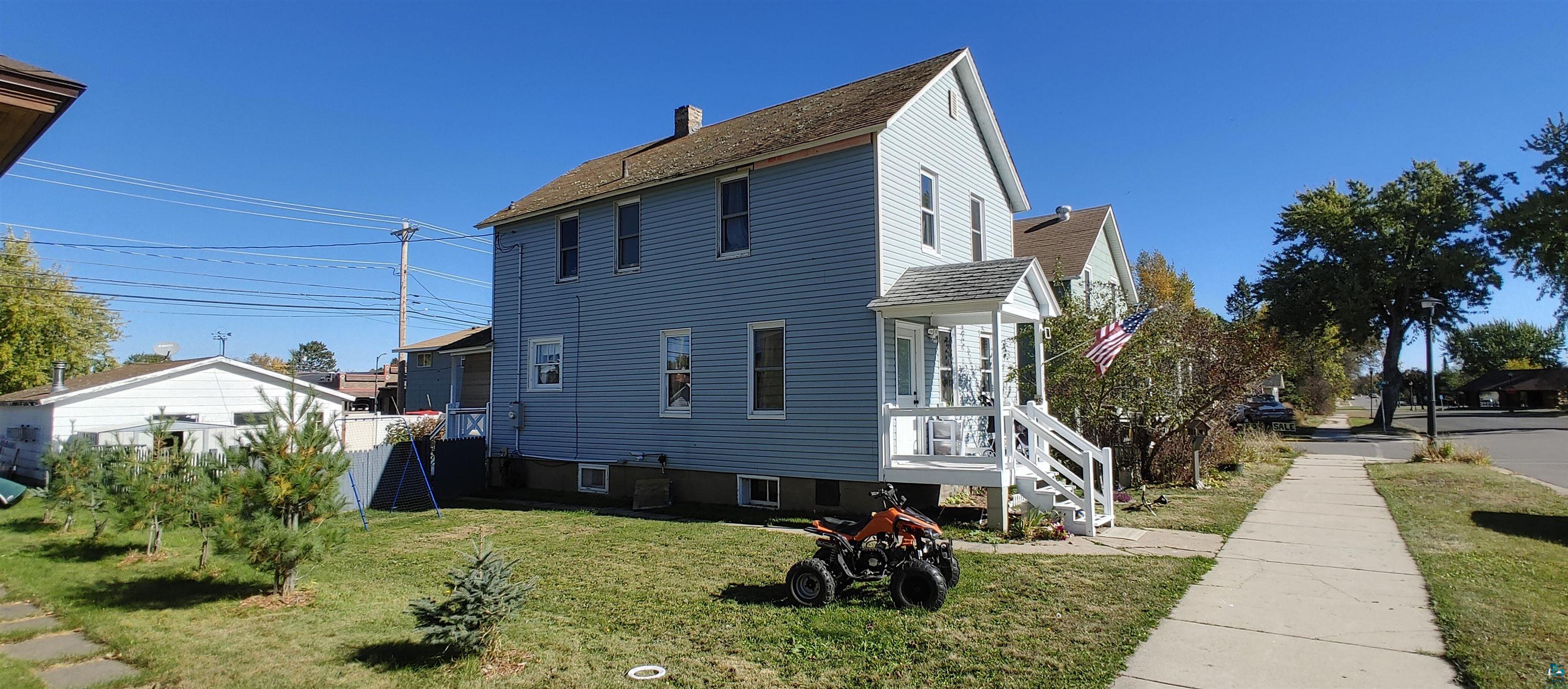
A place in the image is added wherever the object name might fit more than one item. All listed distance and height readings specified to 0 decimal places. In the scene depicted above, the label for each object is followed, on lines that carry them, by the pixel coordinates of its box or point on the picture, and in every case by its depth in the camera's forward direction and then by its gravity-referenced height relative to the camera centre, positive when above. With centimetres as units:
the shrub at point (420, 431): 1945 -92
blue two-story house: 1228 +151
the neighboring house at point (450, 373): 1961 +80
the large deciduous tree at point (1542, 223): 3331 +725
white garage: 1916 -18
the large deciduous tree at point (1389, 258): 3631 +623
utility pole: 2714 +371
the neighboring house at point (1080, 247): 2433 +492
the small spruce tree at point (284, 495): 720 -96
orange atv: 700 -157
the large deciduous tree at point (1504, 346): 8019 +443
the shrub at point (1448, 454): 1948 -170
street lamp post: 2338 -56
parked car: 3894 -124
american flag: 1262 +81
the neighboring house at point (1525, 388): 6259 -7
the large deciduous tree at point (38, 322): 3056 +322
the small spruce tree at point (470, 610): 551 -156
